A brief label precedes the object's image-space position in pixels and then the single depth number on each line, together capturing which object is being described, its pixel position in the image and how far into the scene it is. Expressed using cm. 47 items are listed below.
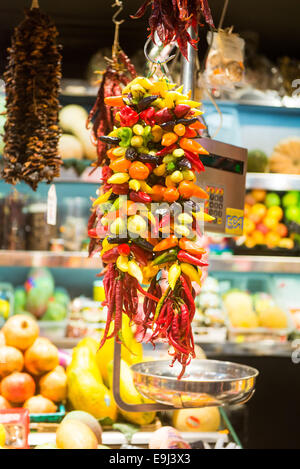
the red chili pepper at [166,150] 119
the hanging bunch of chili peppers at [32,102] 189
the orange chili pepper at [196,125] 124
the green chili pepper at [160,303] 114
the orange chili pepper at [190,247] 116
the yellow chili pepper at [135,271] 114
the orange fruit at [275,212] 383
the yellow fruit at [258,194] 389
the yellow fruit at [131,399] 196
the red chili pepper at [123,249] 116
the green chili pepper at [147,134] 118
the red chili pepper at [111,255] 117
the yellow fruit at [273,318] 351
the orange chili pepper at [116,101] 125
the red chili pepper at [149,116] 120
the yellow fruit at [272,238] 376
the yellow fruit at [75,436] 160
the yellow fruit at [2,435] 157
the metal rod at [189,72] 146
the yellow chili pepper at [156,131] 120
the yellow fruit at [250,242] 354
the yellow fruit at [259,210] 382
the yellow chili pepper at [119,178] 117
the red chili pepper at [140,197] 116
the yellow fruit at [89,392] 195
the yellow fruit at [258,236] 378
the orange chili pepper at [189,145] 120
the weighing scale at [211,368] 126
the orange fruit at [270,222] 382
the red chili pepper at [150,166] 119
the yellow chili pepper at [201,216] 120
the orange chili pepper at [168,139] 118
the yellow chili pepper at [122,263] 115
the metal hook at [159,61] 131
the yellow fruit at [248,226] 376
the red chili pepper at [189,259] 115
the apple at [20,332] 206
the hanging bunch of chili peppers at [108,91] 181
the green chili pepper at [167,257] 117
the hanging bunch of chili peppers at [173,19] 124
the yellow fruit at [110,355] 208
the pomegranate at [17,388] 197
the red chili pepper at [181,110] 120
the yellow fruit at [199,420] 202
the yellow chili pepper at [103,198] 122
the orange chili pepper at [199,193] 120
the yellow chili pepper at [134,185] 115
